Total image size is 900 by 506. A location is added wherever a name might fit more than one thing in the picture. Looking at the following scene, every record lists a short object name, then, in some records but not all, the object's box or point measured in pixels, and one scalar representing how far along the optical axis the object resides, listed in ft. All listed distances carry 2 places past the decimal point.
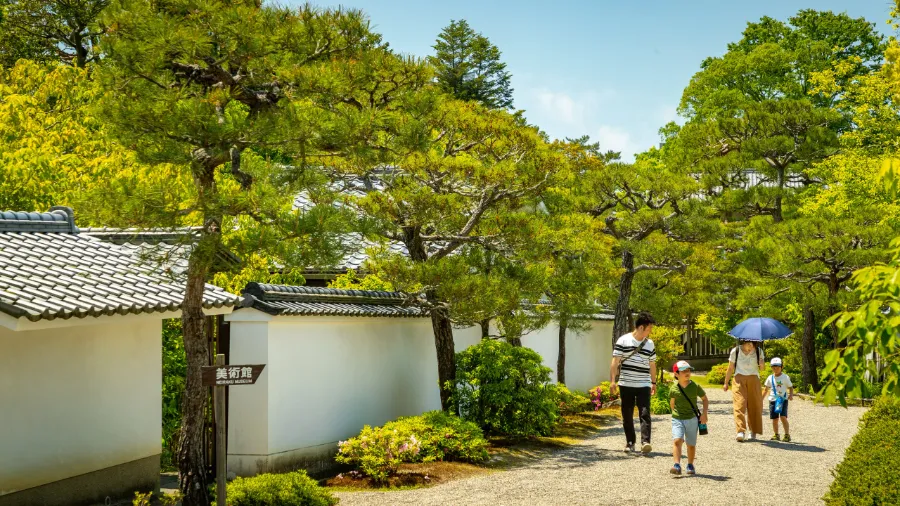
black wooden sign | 26.48
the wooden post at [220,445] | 26.94
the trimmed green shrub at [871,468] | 21.75
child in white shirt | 47.60
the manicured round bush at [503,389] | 47.93
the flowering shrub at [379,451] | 37.65
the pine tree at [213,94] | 27.25
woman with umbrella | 47.75
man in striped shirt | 40.42
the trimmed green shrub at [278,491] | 29.66
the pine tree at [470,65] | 141.59
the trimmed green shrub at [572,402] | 56.35
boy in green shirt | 35.29
